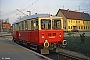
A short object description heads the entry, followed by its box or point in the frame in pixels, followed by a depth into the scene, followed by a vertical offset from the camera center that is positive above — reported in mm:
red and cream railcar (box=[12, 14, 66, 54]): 8746 -161
